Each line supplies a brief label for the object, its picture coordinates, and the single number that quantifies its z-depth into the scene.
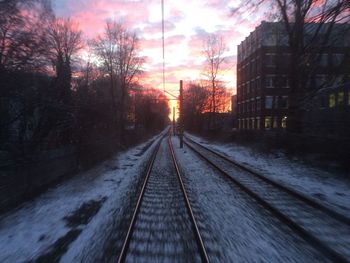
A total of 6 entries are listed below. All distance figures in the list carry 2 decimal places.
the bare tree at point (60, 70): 14.95
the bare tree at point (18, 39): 12.20
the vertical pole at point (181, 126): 37.29
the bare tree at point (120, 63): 44.47
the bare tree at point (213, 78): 55.91
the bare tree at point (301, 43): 17.65
